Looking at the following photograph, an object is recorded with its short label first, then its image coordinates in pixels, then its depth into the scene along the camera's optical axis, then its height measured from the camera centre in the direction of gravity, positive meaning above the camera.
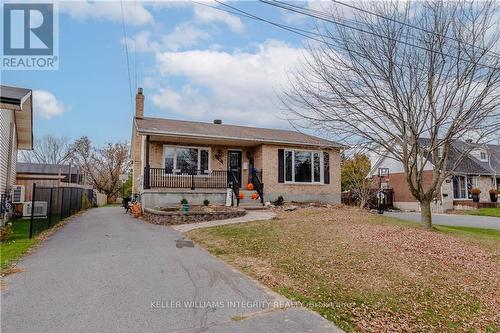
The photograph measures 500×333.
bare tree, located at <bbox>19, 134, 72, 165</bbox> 54.48 +5.28
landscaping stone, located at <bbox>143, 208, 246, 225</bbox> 12.67 -1.31
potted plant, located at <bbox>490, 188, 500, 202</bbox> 27.98 -1.08
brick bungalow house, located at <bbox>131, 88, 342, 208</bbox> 16.02 +0.99
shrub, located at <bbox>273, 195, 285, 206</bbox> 17.03 -0.98
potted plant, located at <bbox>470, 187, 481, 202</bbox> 27.27 -0.96
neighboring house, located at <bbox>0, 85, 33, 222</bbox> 9.49 +2.23
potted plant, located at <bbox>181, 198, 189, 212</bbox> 13.38 -0.95
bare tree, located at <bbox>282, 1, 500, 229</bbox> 9.43 +3.16
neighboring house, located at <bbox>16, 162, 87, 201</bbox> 34.39 +1.33
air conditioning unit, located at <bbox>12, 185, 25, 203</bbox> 15.21 -0.52
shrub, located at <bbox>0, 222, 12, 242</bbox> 8.73 -1.32
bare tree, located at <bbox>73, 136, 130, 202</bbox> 40.28 +1.86
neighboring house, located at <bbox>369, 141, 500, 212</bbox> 25.95 -0.17
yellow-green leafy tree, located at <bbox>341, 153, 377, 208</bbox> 22.22 +0.05
